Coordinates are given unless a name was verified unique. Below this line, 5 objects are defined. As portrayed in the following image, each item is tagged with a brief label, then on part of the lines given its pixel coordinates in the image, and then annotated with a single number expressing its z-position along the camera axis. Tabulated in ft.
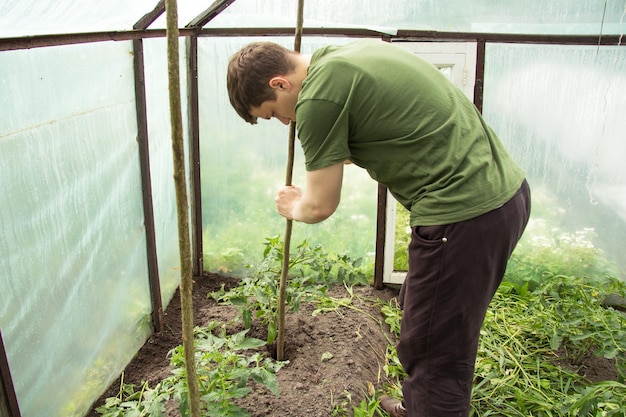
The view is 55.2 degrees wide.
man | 5.77
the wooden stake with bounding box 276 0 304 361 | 7.16
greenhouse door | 11.18
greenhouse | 7.28
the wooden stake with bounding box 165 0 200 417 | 4.37
